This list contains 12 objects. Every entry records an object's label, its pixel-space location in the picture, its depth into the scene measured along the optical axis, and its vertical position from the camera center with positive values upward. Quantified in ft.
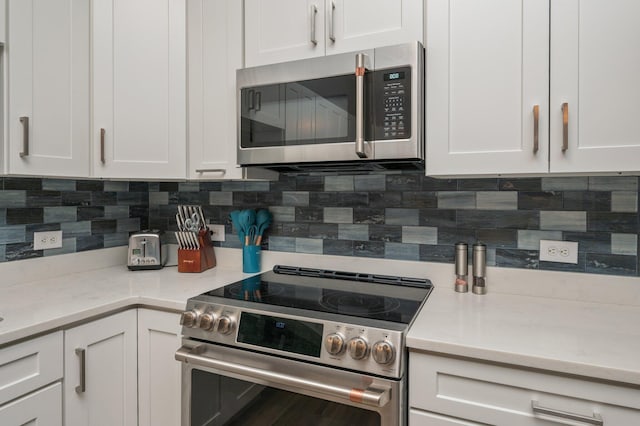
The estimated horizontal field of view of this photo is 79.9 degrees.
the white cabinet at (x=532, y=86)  3.69 +1.27
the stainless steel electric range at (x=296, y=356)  3.60 -1.54
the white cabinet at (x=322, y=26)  4.56 +2.32
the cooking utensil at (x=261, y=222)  6.38 -0.25
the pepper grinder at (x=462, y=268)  5.09 -0.80
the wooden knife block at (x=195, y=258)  6.26 -0.85
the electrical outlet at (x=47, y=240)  5.84 -0.53
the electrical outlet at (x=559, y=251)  4.82 -0.54
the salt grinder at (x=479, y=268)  4.98 -0.79
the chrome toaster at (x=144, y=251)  6.54 -0.78
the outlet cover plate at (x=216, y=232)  6.96 -0.46
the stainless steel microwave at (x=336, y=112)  4.37 +1.19
